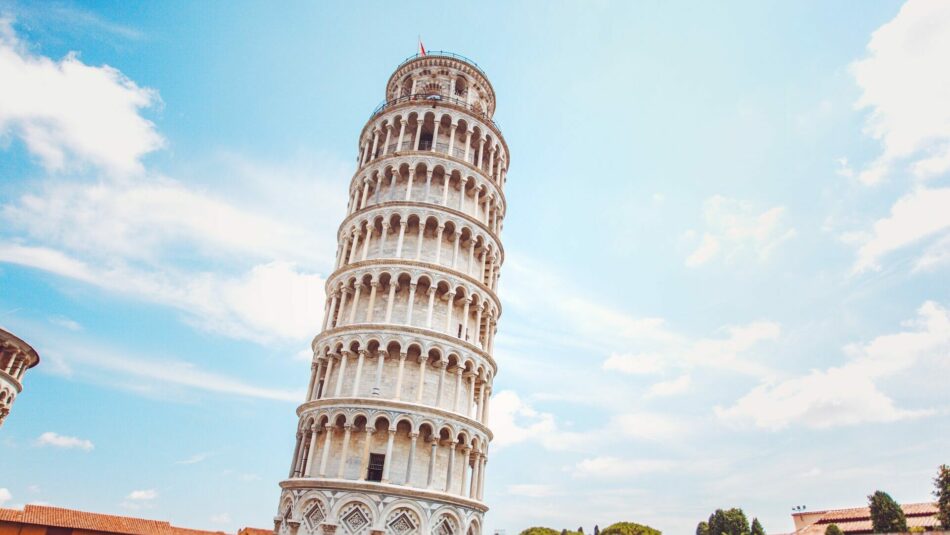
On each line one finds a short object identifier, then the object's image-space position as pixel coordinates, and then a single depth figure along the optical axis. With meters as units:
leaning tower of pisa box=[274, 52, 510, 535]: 23.70
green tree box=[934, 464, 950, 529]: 39.72
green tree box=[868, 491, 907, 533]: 44.62
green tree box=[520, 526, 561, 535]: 75.31
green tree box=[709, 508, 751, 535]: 66.00
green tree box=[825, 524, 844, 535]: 48.75
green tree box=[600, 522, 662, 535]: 68.66
